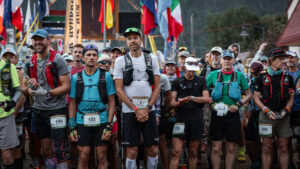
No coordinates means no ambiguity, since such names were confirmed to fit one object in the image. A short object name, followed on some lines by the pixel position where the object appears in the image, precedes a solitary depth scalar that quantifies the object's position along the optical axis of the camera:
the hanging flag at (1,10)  9.56
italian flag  9.23
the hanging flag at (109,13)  11.68
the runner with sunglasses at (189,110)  5.40
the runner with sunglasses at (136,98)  4.61
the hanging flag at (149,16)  8.75
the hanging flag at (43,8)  12.73
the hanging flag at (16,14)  9.05
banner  12.48
